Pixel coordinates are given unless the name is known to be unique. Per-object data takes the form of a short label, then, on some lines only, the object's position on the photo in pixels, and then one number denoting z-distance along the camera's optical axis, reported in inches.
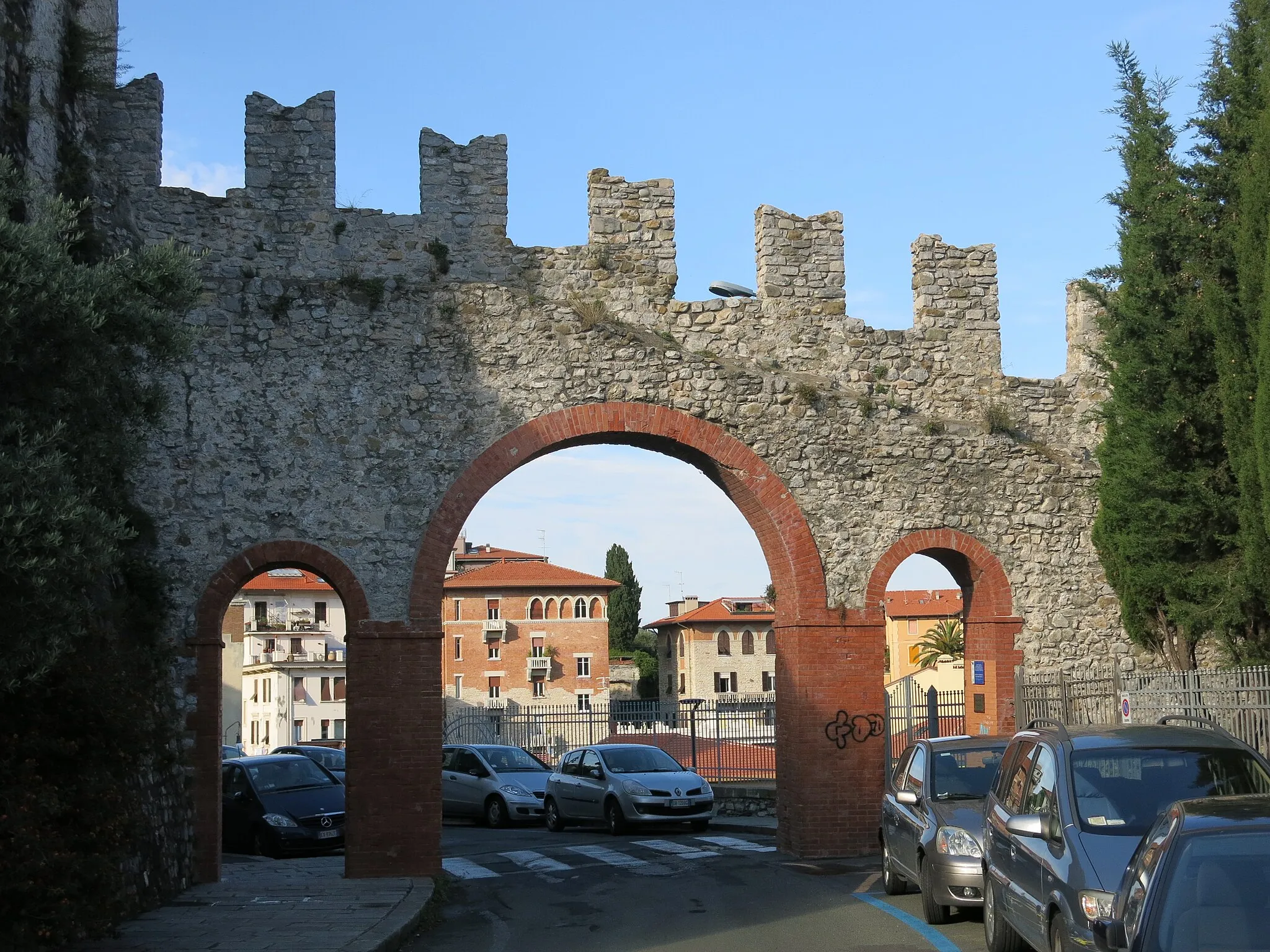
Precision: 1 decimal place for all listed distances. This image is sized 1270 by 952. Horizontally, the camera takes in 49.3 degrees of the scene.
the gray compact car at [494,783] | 941.2
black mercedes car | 743.1
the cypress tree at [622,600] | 3235.7
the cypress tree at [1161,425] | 624.1
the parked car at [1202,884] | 207.3
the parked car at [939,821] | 416.2
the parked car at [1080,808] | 281.7
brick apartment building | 2600.9
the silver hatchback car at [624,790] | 819.4
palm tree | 2363.4
